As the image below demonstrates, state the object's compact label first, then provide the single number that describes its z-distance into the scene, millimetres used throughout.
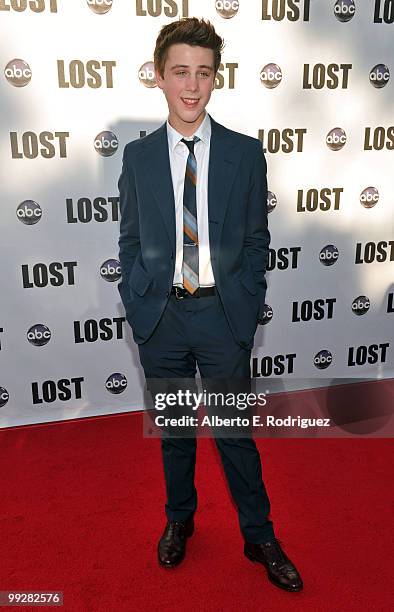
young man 1984
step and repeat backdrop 2914
